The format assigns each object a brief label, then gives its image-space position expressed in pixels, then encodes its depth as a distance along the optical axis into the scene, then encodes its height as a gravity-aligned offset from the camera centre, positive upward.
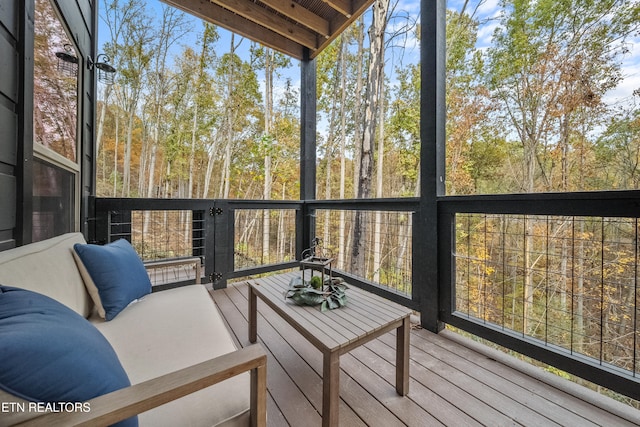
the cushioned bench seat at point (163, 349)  0.62 -0.55
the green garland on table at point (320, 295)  1.39 -0.48
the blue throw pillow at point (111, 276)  1.30 -0.35
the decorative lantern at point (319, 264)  1.47 -0.30
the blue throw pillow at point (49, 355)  0.46 -0.30
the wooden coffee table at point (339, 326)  1.01 -0.54
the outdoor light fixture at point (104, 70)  2.19 +1.29
